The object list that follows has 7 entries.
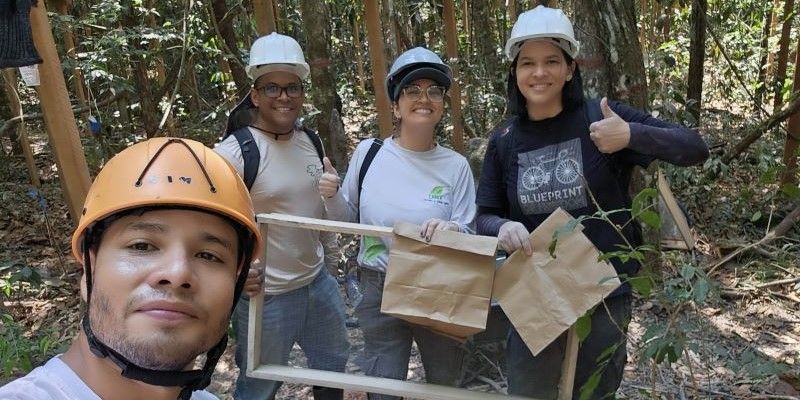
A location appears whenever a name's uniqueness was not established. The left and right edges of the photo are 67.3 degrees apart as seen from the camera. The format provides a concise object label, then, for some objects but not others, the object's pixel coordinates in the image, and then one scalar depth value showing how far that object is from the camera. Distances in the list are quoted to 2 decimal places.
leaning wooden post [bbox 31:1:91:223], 2.49
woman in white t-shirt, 2.30
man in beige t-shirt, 2.42
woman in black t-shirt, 2.02
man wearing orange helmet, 1.06
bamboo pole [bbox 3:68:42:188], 7.06
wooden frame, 2.04
